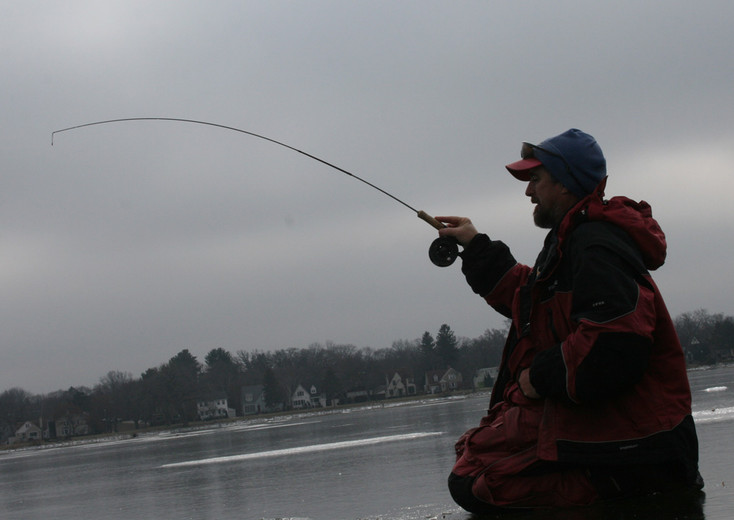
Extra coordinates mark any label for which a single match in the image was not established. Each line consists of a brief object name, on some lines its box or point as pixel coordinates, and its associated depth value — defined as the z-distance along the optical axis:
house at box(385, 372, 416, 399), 123.62
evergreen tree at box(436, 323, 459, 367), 124.88
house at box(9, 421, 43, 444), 122.04
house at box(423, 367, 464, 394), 119.12
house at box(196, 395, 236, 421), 122.00
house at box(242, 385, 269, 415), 127.06
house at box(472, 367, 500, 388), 117.38
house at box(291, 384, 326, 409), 122.62
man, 3.18
